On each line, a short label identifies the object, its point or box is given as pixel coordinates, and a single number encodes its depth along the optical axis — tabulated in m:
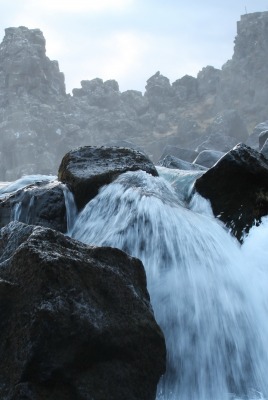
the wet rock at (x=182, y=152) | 41.55
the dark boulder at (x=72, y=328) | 4.11
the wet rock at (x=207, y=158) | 24.23
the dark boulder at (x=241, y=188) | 8.60
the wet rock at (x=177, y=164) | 18.03
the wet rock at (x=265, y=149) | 18.18
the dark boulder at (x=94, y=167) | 9.71
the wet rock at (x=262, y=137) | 29.67
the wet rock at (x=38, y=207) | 9.26
